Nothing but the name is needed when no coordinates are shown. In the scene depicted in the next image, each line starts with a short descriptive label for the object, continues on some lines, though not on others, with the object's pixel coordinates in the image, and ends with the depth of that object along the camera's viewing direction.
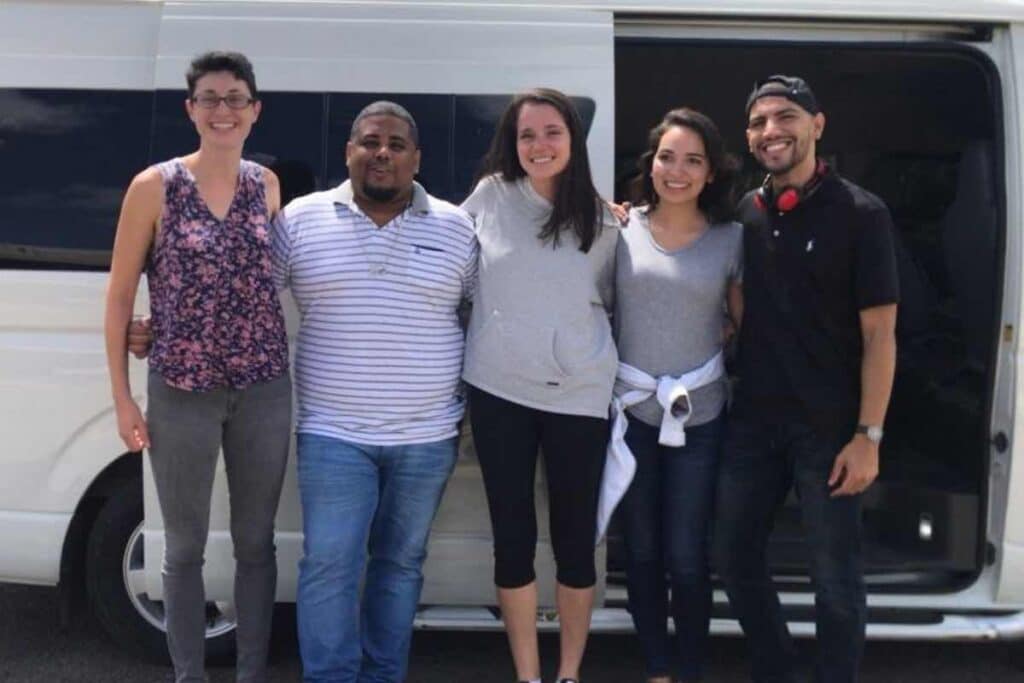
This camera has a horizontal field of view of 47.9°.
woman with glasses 2.97
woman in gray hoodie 3.17
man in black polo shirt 3.04
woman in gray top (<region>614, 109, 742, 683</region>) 3.23
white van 3.56
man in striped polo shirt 3.16
